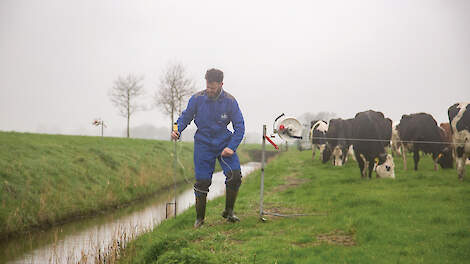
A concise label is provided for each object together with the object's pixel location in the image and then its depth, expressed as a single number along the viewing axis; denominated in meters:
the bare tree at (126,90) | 39.16
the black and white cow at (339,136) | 17.66
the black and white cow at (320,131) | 20.20
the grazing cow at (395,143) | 21.08
